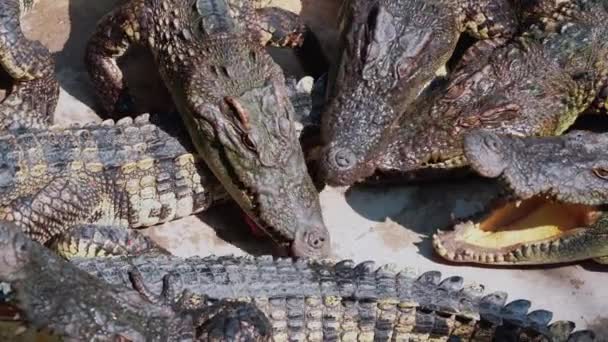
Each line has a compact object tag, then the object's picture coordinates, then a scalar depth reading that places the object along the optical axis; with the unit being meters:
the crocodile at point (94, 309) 3.54
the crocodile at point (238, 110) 4.64
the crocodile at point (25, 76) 5.11
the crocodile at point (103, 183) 4.59
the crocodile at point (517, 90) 4.90
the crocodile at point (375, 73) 4.82
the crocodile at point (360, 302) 3.95
